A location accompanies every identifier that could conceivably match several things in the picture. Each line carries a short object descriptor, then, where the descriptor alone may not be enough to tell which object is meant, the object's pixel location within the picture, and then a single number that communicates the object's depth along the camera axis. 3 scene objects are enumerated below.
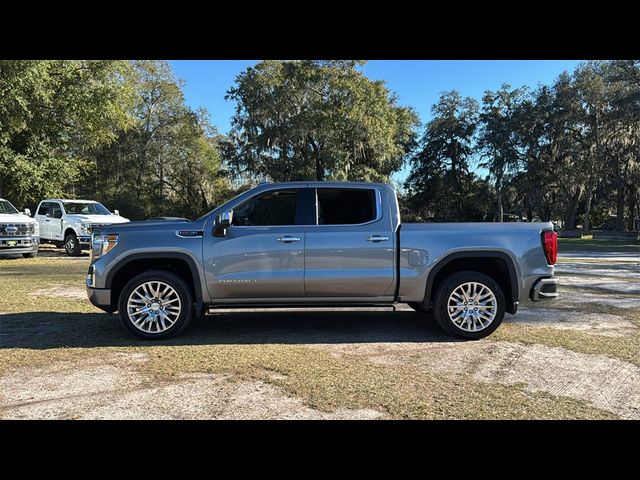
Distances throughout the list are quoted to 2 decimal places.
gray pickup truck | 6.26
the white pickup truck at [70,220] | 18.53
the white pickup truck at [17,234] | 16.11
